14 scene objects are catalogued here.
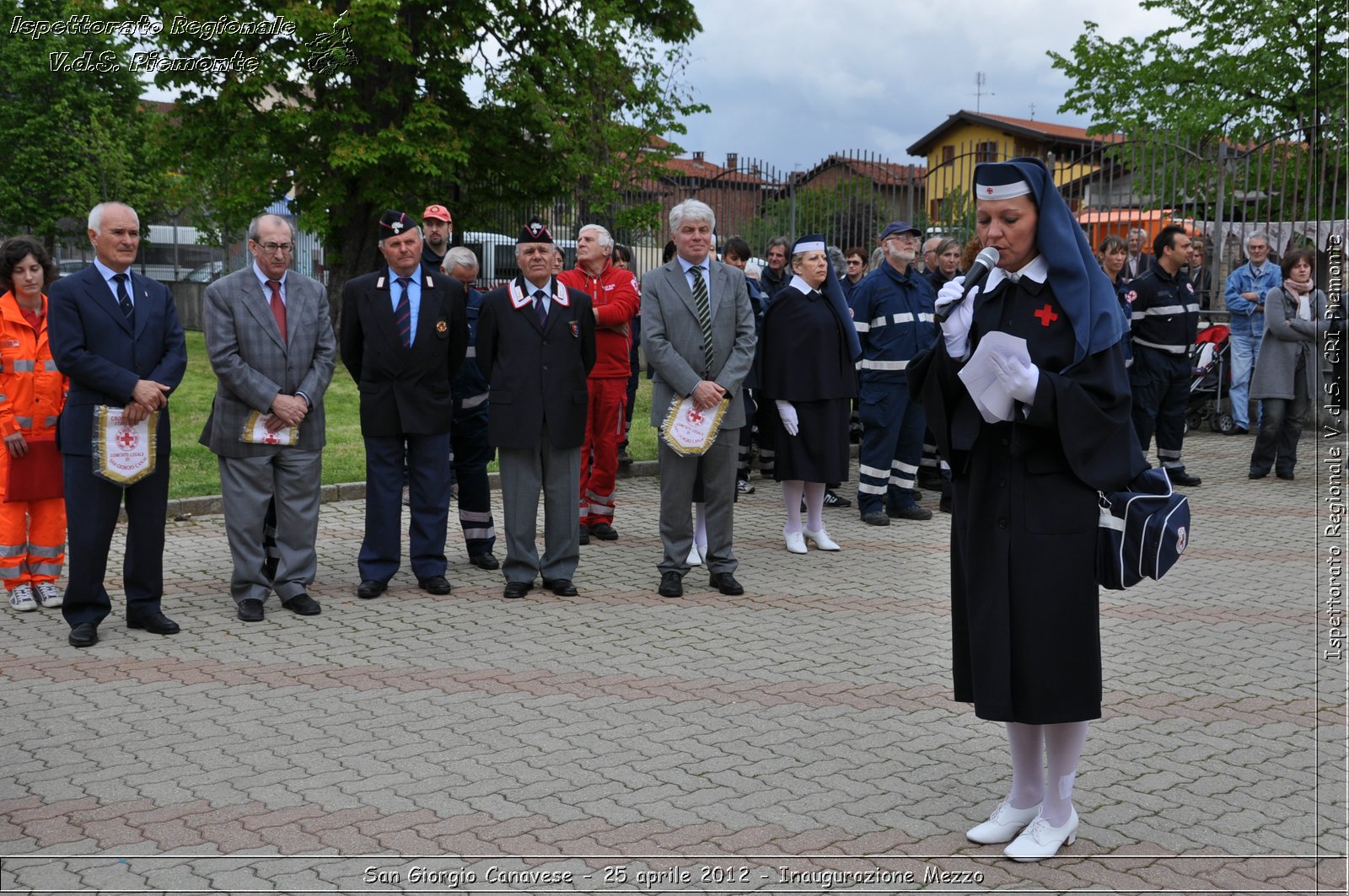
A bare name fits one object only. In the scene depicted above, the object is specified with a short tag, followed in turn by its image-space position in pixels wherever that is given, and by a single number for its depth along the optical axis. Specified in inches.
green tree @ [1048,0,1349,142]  1252.5
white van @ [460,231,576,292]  948.6
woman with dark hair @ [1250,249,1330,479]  486.6
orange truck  679.1
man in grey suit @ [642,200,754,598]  310.8
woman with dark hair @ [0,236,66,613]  294.4
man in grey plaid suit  285.9
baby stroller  619.9
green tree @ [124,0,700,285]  869.8
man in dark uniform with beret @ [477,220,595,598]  307.3
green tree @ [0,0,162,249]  1390.3
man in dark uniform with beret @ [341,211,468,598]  311.1
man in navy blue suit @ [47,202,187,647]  262.8
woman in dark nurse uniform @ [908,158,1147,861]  156.9
